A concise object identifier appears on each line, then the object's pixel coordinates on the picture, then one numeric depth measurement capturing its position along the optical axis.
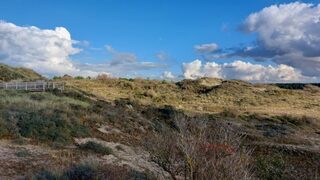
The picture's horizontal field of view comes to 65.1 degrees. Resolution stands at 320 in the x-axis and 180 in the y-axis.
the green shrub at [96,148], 11.31
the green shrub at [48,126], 12.12
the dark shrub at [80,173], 6.55
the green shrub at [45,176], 6.86
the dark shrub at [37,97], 17.85
